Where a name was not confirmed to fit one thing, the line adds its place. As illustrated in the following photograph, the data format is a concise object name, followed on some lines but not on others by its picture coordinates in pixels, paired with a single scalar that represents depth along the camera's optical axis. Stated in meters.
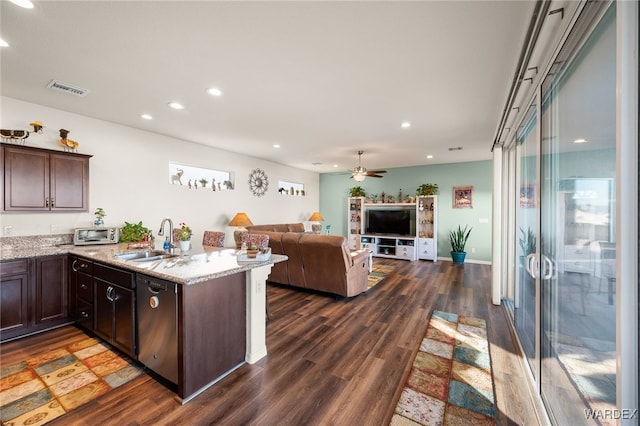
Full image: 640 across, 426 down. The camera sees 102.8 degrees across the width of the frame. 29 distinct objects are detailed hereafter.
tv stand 7.17
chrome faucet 2.98
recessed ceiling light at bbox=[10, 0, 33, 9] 1.66
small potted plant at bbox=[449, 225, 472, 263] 6.75
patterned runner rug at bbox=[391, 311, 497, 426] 1.77
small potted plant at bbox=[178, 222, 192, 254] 2.85
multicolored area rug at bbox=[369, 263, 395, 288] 5.09
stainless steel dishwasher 1.94
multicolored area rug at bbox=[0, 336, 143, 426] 1.81
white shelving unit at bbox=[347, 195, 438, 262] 7.04
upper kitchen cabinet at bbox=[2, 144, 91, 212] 2.95
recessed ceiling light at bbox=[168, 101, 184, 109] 3.22
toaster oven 3.42
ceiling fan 5.46
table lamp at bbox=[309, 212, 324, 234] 8.38
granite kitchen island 1.89
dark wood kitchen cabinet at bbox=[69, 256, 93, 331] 2.79
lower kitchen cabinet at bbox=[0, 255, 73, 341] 2.70
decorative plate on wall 6.48
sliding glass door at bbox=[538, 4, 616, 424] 1.12
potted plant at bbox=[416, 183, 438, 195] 7.14
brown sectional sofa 3.84
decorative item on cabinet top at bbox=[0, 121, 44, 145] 2.93
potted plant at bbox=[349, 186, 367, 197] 8.30
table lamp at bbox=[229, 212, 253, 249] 5.61
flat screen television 7.40
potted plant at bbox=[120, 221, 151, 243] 3.76
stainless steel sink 2.75
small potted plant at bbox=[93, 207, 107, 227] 3.70
